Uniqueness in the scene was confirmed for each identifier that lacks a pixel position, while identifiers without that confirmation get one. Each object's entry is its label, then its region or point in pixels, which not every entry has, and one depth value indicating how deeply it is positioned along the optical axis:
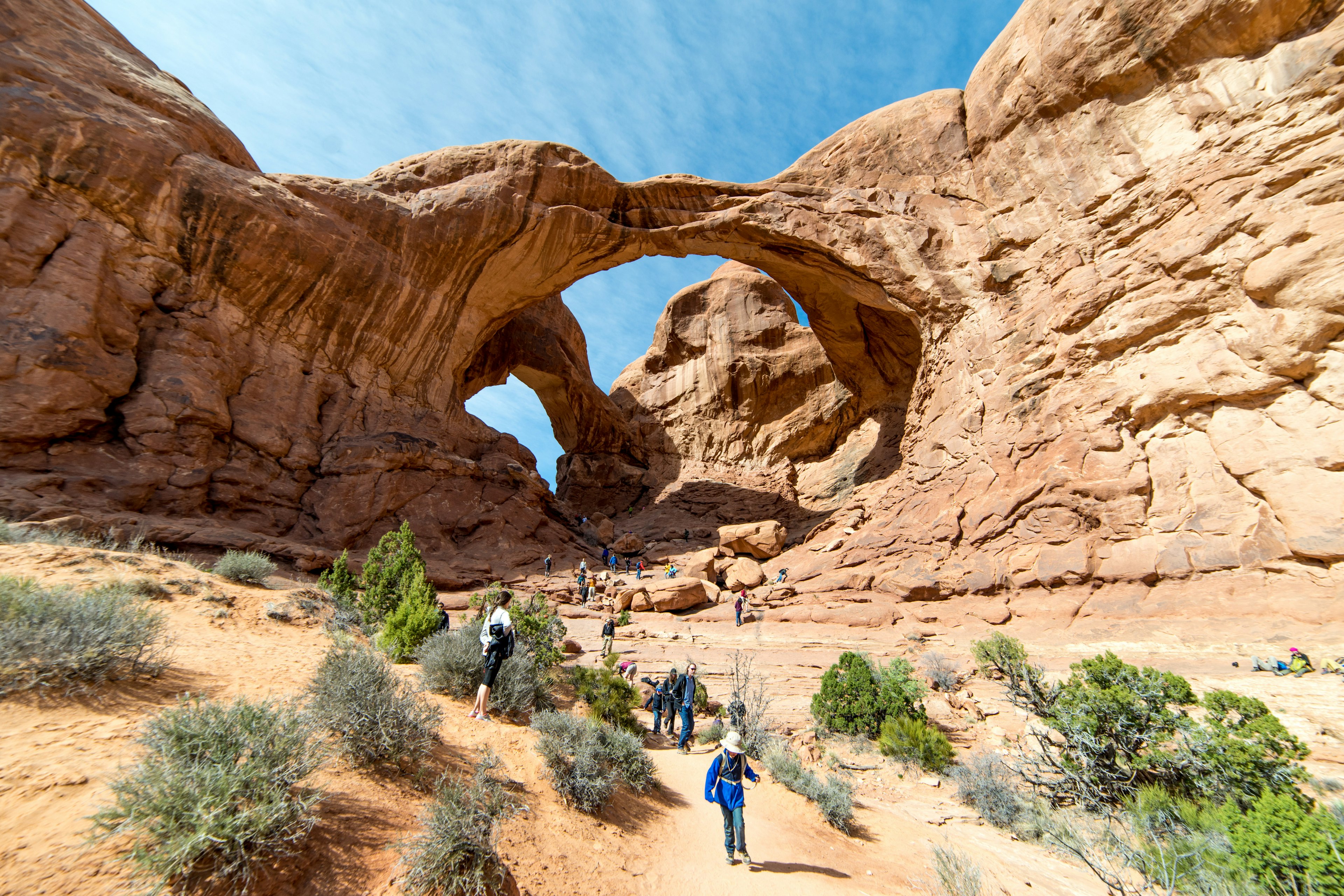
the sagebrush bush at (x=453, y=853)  3.38
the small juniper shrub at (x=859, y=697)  9.14
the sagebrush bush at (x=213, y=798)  2.76
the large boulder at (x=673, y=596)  16.27
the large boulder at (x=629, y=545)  22.70
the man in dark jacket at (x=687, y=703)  8.27
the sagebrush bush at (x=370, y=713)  4.32
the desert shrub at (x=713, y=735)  8.61
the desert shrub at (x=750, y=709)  8.19
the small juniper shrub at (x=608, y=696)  7.98
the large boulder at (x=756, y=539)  20.30
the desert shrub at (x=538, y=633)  8.39
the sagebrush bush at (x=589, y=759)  5.20
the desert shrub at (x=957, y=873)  4.73
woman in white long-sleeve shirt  5.97
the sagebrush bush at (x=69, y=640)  4.05
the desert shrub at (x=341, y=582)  10.62
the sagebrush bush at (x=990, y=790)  6.74
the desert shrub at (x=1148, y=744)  5.82
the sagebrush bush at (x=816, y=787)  6.34
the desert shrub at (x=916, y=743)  8.20
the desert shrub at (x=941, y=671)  10.65
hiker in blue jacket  5.10
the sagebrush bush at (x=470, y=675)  6.50
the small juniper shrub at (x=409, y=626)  7.67
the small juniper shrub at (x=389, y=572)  9.76
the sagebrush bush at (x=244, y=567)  10.14
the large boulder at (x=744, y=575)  18.14
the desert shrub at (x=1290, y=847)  4.11
